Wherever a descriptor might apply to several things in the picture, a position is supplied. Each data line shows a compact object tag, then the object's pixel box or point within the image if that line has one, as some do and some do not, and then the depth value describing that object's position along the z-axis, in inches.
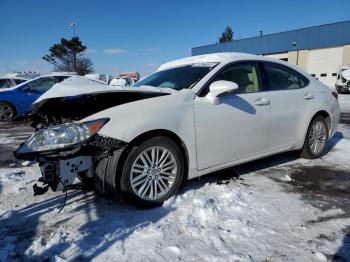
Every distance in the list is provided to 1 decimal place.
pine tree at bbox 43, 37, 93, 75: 1804.7
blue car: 445.7
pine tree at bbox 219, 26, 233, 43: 3176.7
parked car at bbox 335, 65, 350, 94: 909.2
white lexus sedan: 129.1
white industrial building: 1311.5
